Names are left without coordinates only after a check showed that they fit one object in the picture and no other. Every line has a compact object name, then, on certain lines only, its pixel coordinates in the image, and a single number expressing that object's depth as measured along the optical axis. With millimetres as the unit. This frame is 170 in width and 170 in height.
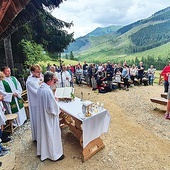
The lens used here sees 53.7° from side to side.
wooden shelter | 1380
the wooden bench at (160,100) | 5863
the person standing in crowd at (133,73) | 11306
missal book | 4270
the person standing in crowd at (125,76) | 10391
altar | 3197
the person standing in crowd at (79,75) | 12422
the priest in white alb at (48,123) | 3076
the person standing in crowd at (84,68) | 12473
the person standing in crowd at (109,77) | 9788
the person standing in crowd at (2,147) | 3603
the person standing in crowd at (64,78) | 8586
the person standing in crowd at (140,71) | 11367
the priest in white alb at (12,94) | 4527
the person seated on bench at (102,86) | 9767
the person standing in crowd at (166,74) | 7521
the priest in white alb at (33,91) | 3889
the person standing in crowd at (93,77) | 10367
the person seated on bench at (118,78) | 10673
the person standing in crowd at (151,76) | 11703
